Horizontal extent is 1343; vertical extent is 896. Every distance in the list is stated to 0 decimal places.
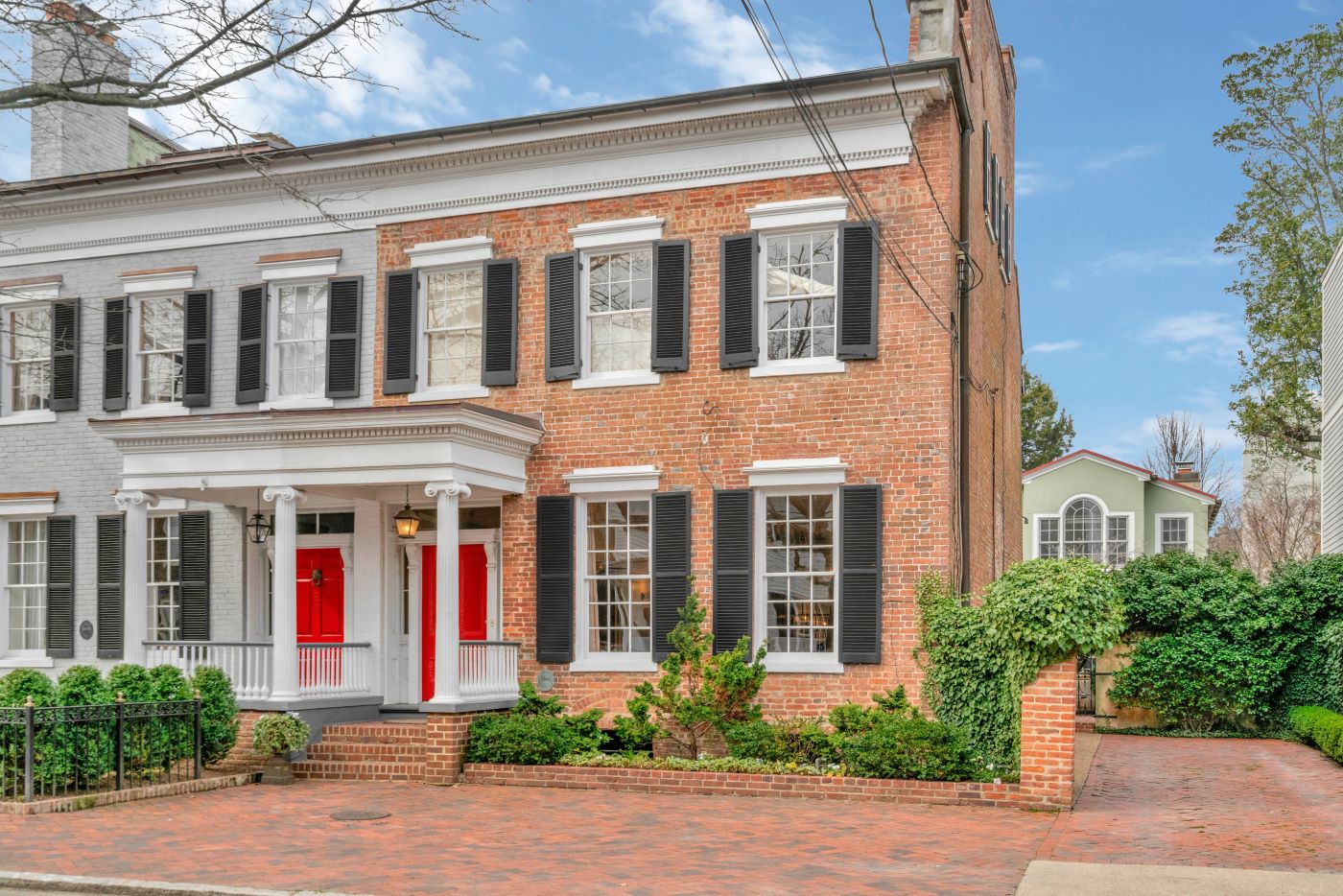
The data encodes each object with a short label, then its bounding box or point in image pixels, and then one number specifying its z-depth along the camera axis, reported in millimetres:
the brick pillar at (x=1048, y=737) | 12828
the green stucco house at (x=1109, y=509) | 37812
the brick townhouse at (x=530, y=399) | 15680
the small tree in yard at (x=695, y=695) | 15117
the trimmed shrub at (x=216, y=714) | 14953
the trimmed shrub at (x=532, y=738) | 15047
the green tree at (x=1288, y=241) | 32781
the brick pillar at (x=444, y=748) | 15141
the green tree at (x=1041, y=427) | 55719
